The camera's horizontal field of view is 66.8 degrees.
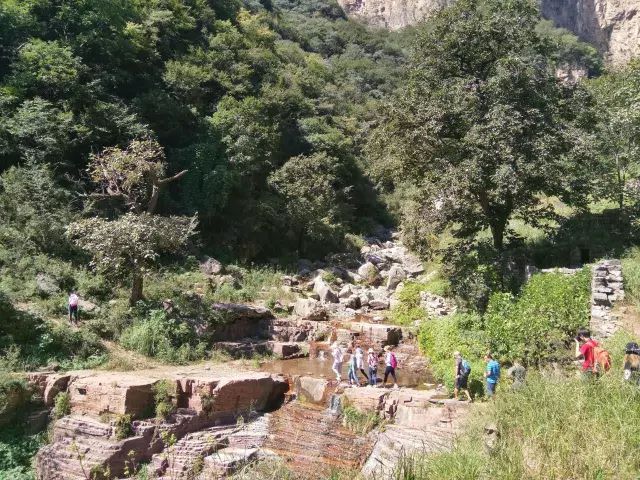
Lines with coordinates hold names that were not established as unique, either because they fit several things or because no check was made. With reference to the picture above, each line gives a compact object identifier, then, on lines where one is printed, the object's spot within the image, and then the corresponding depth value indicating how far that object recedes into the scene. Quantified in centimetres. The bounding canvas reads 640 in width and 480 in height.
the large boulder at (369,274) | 2550
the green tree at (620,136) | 1655
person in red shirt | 920
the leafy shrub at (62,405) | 1098
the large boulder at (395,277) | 2412
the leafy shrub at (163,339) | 1411
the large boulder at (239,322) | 1697
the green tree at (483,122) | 1473
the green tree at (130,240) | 1445
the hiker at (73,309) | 1417
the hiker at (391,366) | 1322
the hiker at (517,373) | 987
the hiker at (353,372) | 1316
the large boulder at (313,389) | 1259
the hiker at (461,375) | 1105
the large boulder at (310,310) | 1975
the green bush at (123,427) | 1035
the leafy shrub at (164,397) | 1100
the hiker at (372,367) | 1295
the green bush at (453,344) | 1192
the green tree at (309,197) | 2648
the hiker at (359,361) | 1340
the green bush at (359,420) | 1099
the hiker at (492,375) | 1041
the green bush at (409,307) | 1941
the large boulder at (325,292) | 2175
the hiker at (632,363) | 779
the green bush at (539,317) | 1170
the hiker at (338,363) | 1393
